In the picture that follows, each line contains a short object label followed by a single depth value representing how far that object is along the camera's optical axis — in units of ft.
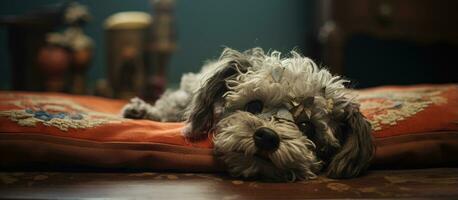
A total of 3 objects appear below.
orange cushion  3.71
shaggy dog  3.67
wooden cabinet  9.13
